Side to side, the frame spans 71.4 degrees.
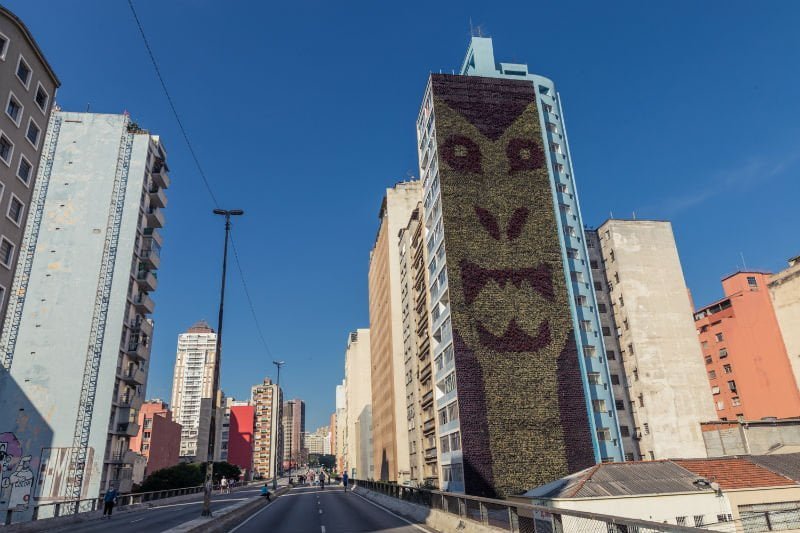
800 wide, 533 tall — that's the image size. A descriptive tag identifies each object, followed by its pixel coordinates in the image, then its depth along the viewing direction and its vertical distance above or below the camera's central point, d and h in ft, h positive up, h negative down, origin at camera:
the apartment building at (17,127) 105.09 +68.46
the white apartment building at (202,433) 466.70 +36.12
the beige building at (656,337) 220.84 +47.62
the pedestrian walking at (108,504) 120.88 -4.23
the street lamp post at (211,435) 80.38 +6.36
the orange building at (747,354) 243.19 +43.10
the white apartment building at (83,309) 175.11 +57.51
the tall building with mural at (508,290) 162.20 +53.76
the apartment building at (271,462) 599.41 +14.05
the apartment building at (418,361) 216.13 +44.36
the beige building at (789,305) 239.71 +60.33
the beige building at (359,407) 453.99 +59.47
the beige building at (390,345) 286.25 +68.89
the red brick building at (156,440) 353.51 +25.50
